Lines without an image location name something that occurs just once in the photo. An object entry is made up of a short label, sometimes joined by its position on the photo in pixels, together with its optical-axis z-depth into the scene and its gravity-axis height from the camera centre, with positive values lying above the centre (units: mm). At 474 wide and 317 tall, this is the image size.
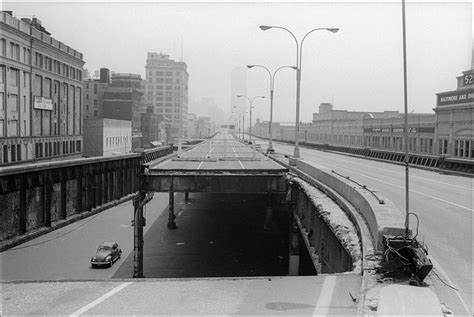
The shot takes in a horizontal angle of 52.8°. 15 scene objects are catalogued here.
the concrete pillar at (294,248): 28672 -6657
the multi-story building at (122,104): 118000 +8676
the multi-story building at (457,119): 40125 +2064
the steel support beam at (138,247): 27328 -6204
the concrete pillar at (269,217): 44250 -7105
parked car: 30500 -7616
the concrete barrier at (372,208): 10484 -1842
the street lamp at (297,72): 33484 +5150
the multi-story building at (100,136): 75688 +383
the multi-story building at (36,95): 48188 +5214
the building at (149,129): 133000 +2953
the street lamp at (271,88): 58031 +6394
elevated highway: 8367 -2919
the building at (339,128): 85112 +2916
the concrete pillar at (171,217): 44250 -7257
